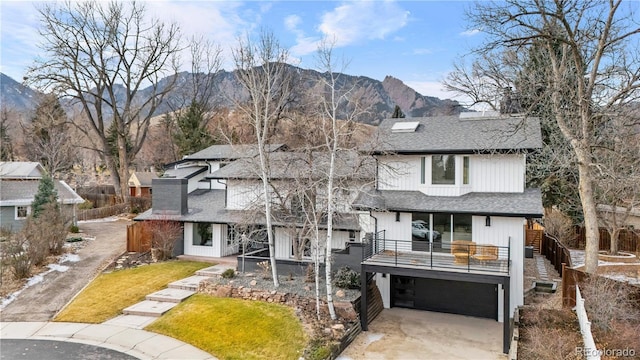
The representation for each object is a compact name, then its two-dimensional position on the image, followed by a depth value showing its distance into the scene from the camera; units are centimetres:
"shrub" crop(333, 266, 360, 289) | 1508
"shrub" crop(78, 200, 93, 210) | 3476
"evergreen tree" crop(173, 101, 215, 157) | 3894
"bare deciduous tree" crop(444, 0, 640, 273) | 1325
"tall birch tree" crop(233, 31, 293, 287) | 1566
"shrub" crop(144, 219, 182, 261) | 2039
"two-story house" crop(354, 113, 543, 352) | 1403
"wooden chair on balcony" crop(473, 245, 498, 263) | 1333
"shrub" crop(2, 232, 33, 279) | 1686
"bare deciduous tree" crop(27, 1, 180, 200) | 3186
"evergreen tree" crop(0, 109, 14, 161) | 4703
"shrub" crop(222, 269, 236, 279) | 1689
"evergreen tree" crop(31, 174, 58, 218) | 2492
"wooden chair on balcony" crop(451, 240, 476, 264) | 1328
